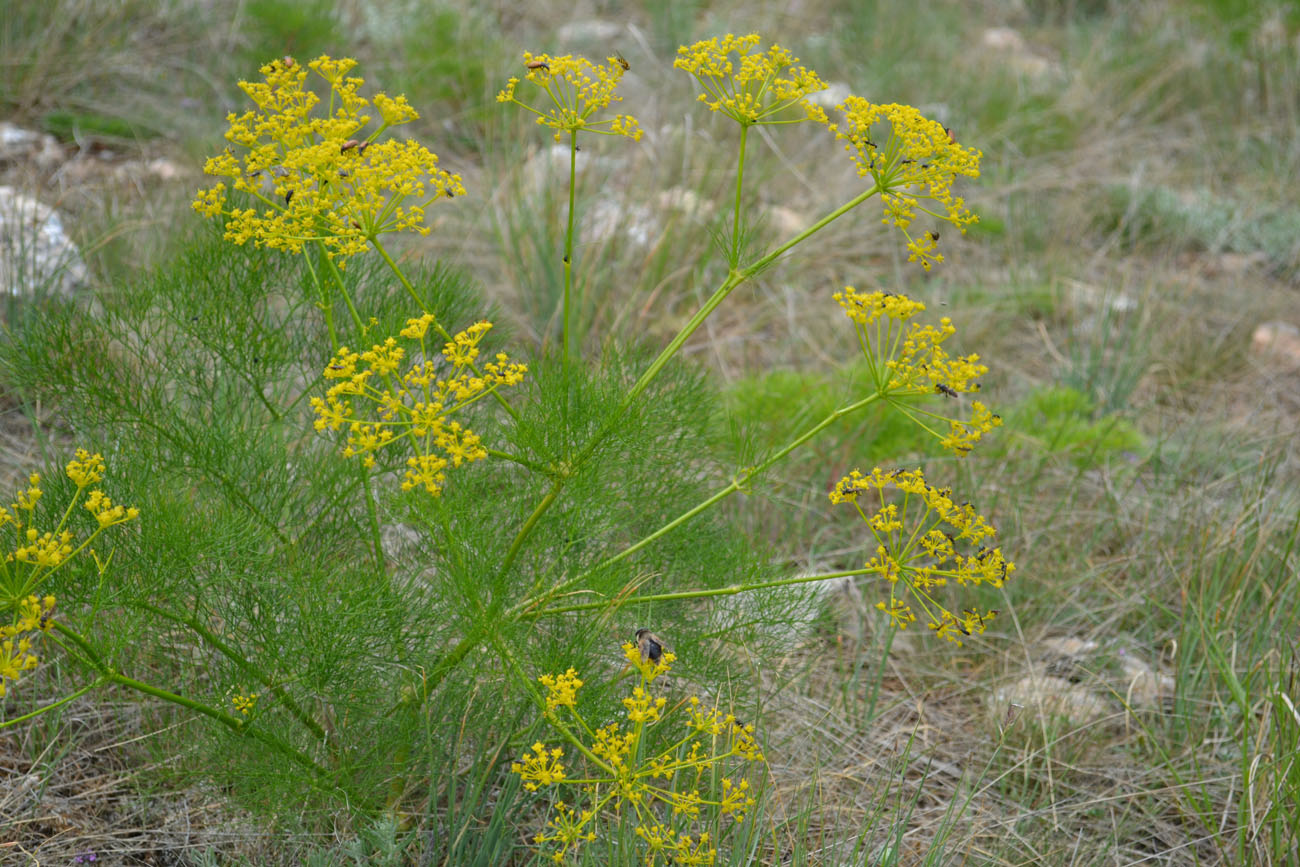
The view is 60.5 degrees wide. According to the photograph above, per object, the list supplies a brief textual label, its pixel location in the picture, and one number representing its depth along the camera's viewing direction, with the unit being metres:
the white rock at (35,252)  3.33
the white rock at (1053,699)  2.76
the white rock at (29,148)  4.76
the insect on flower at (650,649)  1.57
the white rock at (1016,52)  7.40
